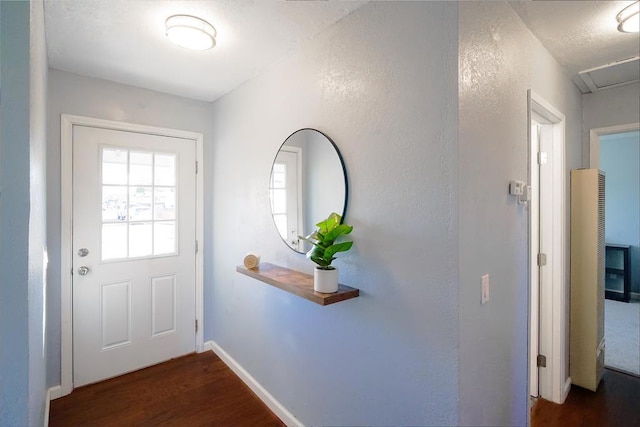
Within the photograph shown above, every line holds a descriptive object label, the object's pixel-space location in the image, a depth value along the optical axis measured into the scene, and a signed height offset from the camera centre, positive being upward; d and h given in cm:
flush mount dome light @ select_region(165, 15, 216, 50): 156 +95
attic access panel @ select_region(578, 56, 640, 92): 205 +100
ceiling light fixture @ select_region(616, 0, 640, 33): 141 +93
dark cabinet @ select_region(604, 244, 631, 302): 426 -86
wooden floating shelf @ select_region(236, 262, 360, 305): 139 -37
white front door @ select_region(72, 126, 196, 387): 232 -31
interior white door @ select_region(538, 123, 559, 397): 213 -21
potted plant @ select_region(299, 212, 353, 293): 143 -18
